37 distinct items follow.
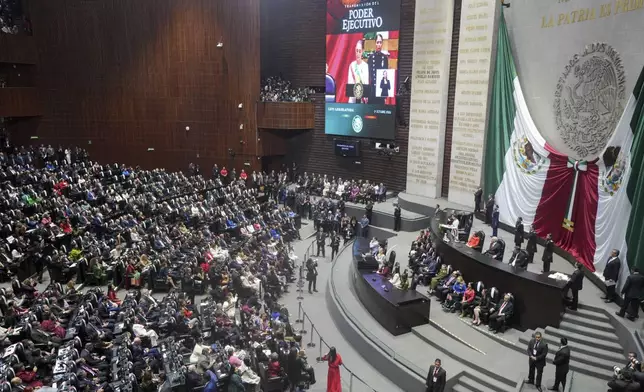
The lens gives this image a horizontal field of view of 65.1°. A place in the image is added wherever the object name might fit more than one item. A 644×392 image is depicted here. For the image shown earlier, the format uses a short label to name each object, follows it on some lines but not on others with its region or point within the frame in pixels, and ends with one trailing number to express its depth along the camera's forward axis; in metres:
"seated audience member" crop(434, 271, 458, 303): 13.26
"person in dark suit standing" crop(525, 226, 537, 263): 13.79
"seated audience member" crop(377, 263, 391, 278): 14.28
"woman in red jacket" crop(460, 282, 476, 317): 12.48
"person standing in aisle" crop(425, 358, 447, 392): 9.46
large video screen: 23.47
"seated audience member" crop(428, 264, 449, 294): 13.77
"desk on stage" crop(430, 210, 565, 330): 11.29
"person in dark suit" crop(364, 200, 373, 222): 21.27
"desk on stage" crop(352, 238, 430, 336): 12.14
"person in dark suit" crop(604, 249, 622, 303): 11.44
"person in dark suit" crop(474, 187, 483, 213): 18.72
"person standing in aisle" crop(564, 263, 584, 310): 11.23
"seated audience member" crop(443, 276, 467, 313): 12.84
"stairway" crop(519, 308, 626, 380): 10.26
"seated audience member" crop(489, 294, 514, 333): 11.66
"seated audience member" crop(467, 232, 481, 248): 14.45
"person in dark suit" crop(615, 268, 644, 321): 10.36
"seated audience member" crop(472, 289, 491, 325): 12.08
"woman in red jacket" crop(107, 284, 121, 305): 12.13
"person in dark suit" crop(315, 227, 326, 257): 18.70
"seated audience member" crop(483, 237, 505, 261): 13.48
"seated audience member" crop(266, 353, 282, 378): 10.23
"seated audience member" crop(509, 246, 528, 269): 12.68
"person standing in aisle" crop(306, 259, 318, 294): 15.45
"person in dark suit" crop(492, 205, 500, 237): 16.31
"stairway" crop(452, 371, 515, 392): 10.10
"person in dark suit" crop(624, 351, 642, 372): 8.38
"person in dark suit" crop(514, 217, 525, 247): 14.94
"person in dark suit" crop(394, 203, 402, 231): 20.31
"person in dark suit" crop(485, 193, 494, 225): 17.44
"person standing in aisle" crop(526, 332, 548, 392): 9.46
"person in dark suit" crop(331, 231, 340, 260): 18.62
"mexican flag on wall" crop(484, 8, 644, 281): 11.59
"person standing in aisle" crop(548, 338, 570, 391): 9.15
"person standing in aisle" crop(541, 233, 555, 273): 12.90
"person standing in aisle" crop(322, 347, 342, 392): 9.94
